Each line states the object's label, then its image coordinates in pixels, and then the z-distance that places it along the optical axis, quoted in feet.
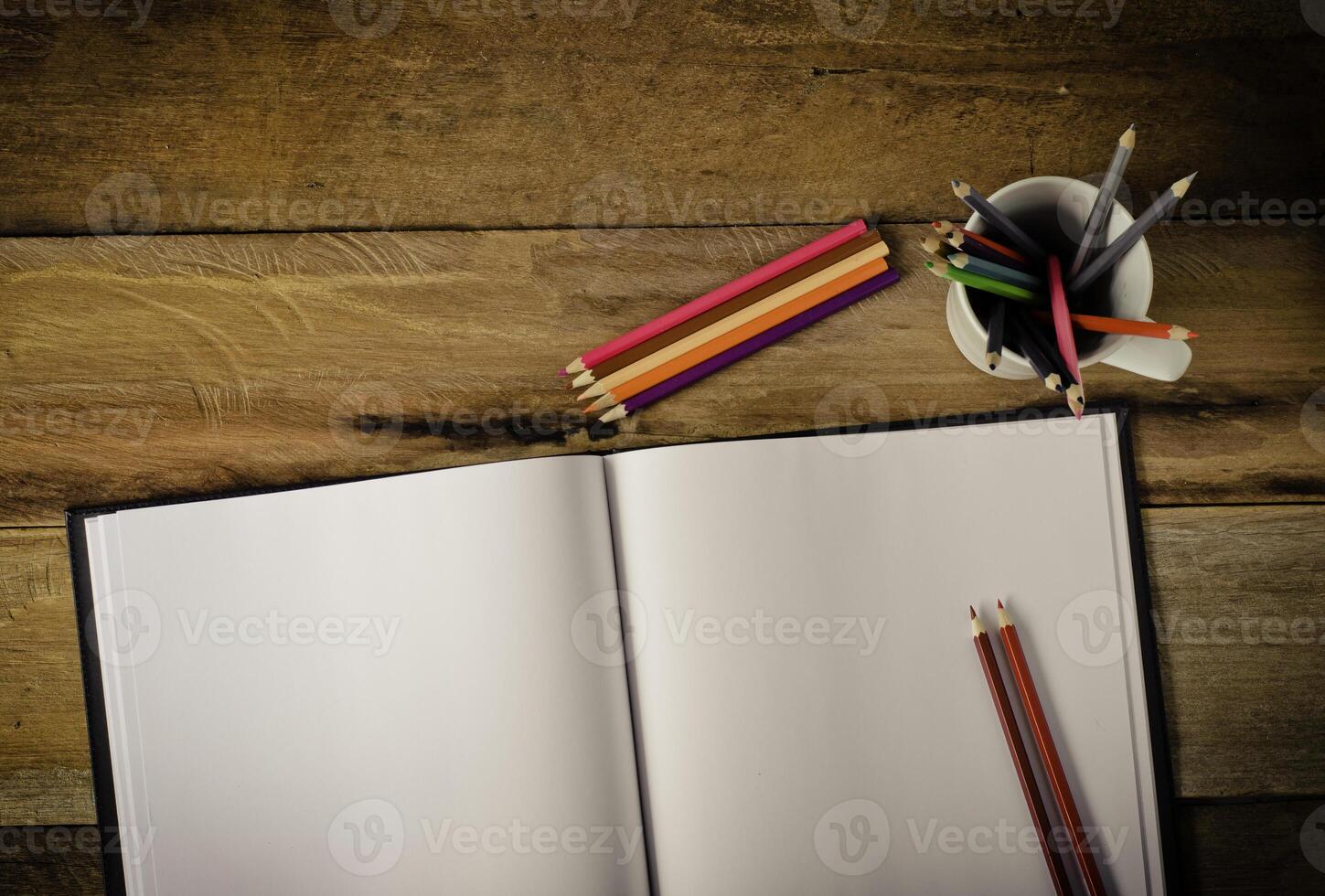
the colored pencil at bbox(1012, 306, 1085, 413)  1.42
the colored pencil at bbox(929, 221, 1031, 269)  1.46
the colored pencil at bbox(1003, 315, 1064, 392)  1.44
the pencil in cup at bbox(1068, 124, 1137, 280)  1.38
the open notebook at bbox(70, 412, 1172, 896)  1.78
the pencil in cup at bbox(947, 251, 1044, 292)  1.53
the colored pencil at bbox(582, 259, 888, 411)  1.87
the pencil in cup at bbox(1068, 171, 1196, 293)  1.36
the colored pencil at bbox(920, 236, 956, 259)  1.43
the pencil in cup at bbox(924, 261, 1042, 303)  1.45
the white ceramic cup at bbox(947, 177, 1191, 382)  1.58
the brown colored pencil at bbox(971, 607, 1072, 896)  1.76
